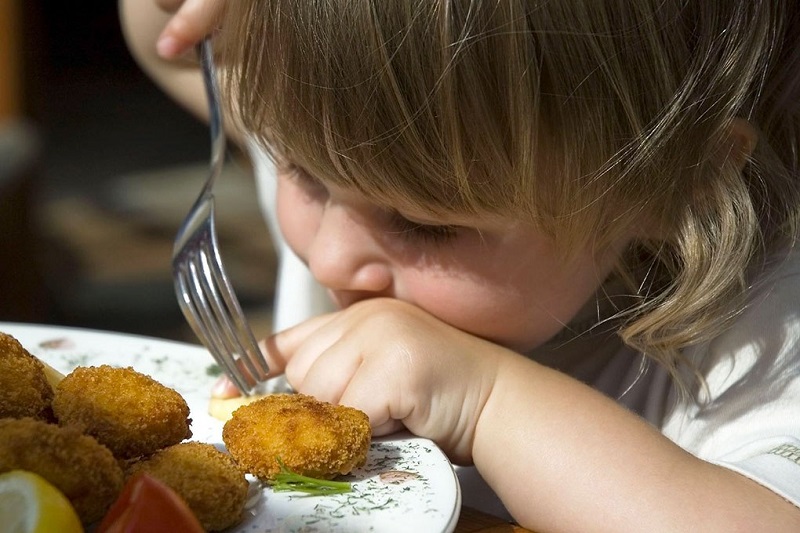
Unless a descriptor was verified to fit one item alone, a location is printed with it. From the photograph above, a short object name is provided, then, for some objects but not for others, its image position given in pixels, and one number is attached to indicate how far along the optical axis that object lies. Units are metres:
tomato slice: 0.59
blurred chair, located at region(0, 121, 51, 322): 2.58
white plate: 0.68
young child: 0.84
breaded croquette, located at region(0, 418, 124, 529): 0.61
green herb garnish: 0.73
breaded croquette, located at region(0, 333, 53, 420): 0.71
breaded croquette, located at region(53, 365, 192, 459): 0.73
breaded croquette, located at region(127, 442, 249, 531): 0.66
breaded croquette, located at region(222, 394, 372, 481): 0.74
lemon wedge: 0.56
